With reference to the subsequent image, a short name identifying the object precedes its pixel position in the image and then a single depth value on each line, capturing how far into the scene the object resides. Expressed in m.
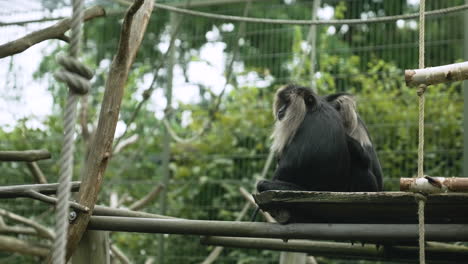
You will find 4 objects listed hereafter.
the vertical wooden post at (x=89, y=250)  3.62
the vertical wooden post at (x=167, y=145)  7.20
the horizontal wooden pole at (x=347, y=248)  4.17
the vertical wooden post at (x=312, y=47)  6.23
